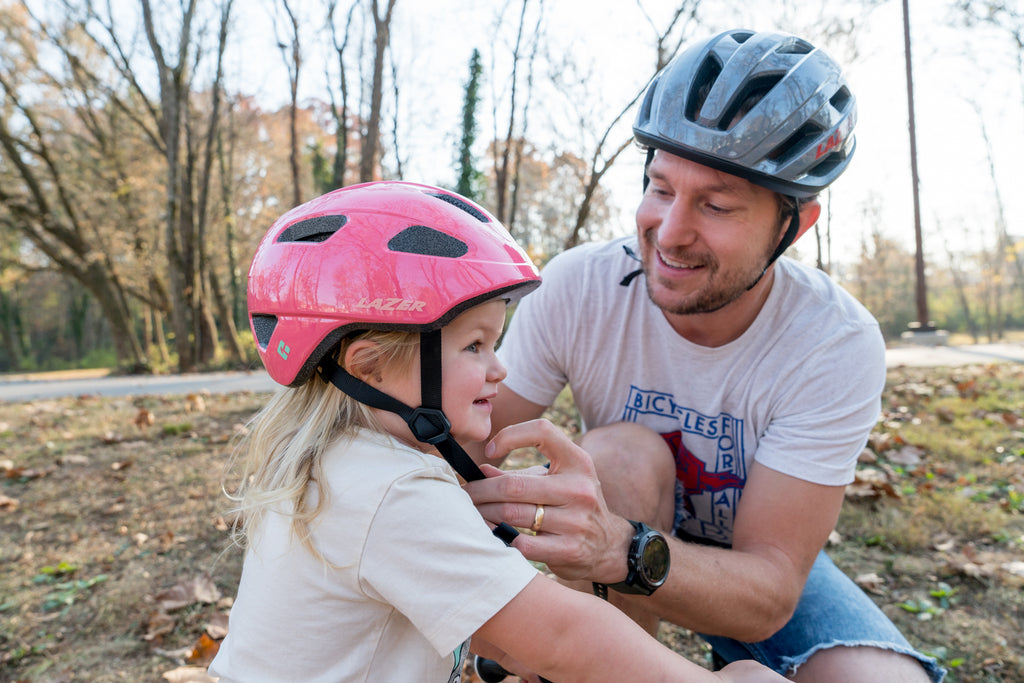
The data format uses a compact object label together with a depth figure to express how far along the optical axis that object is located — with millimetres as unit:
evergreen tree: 16345
